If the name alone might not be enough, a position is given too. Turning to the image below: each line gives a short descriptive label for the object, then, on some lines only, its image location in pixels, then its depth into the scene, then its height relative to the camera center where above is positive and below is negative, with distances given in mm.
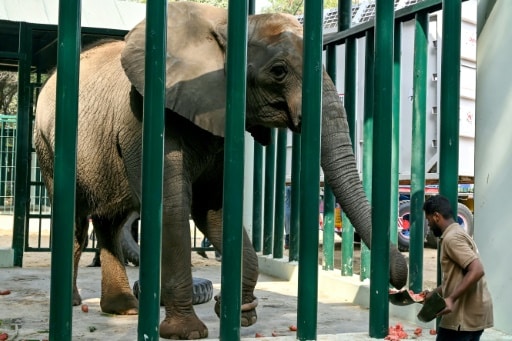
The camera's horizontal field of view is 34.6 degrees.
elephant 5344 +396
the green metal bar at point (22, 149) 9984 +369
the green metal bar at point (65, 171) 3496 +39
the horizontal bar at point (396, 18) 5866 +1348
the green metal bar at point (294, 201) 7887 -161
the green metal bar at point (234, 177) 3664 +29
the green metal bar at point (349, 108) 7488 +711
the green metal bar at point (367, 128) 6816 +494
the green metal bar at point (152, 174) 3572 +34
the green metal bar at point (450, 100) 4285 +462
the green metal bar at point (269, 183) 9008 +8
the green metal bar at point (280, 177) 8703 +79
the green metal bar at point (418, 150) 5660 +270
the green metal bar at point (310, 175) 3857 +47
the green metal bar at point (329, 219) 7758 -323
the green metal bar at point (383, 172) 4094 +70
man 4129 -483
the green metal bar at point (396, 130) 6496 +470
